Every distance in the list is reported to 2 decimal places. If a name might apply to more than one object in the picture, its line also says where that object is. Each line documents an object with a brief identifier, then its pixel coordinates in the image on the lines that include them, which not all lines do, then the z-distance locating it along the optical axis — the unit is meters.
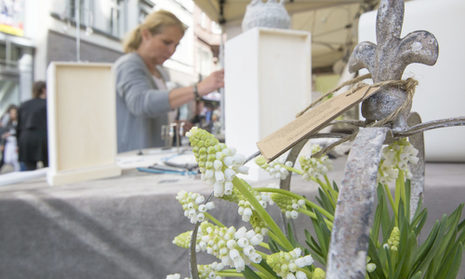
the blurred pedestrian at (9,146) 3.02
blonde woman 1.69
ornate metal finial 0.18
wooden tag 0.15
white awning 2.23
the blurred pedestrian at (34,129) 1.93
